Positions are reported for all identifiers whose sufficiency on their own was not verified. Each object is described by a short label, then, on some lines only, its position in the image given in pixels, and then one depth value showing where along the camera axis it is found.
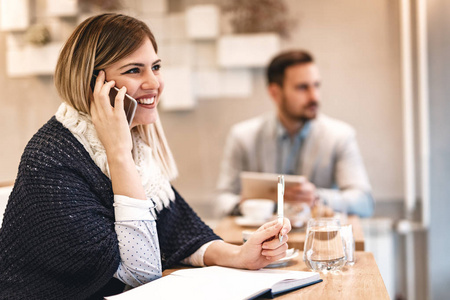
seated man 3.23
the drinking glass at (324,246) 1.39
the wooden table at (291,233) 1.90
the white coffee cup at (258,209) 2.35
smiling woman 1.29
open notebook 1.17
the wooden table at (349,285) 1.22
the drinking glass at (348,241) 1.44
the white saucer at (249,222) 2.31
